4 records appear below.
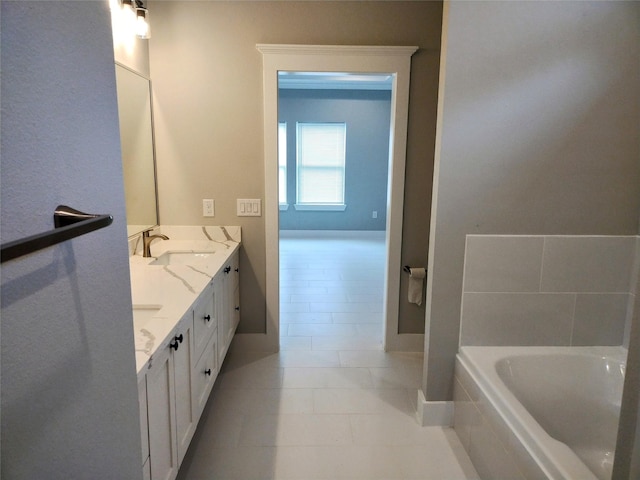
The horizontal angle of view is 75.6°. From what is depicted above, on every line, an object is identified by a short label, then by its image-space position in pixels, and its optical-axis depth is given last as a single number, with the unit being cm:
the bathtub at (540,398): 171
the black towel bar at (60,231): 49
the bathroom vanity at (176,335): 128
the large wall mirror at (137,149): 229
